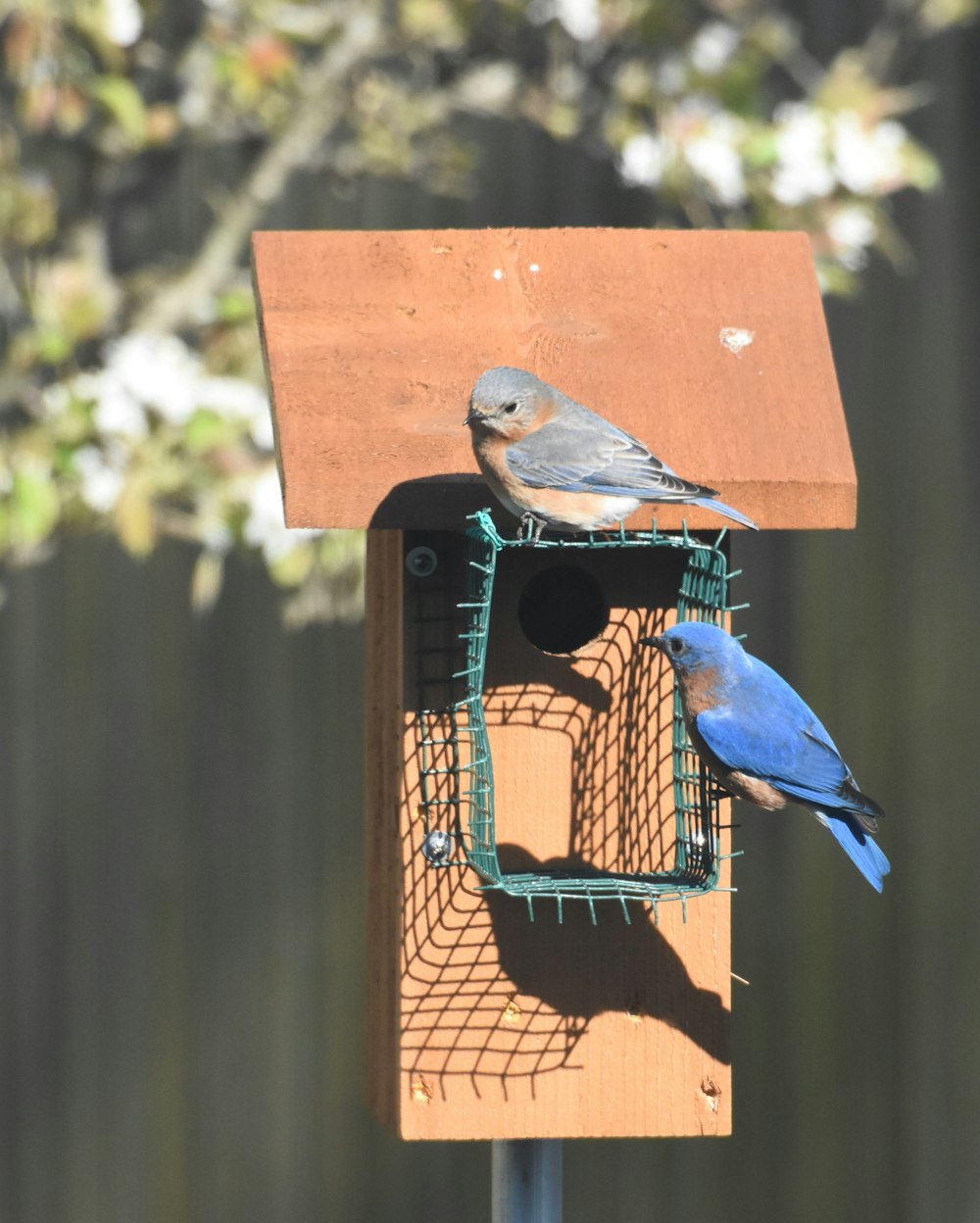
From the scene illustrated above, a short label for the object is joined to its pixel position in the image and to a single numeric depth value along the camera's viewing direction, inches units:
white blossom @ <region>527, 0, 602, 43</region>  334.3
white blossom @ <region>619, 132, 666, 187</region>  333.7
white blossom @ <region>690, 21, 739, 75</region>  339.6
